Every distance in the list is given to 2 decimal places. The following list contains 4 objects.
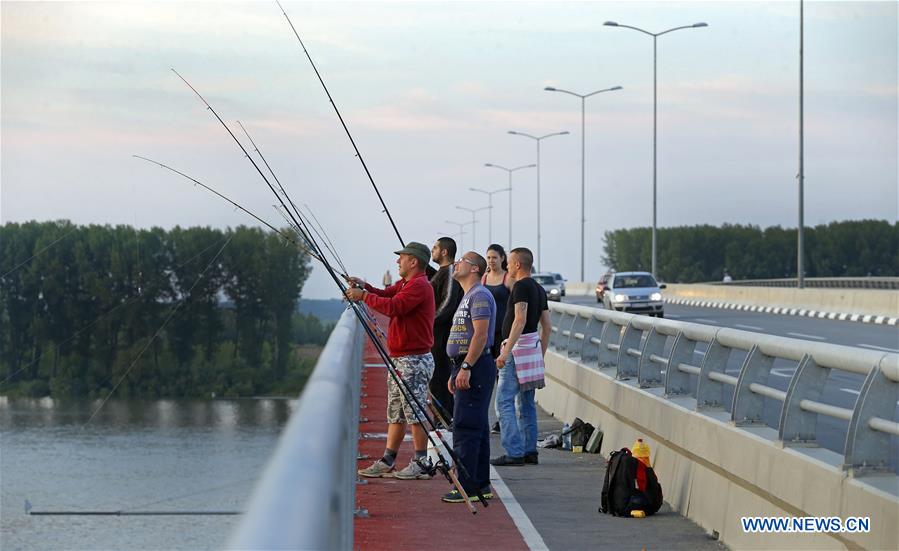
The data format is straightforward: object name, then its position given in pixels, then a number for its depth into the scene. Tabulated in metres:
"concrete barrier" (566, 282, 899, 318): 45.28
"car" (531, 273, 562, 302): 72.19
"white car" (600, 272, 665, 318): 51.09
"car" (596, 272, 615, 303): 57.20
